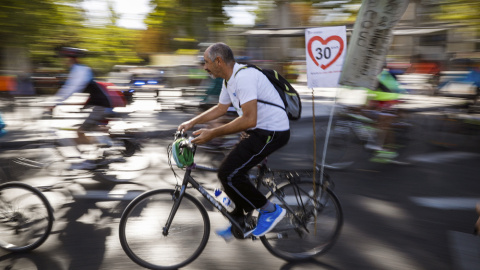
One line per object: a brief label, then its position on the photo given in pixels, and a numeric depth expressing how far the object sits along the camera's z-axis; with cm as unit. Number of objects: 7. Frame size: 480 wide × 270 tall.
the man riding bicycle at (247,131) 305
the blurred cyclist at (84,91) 562
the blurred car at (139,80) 1504
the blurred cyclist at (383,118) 678
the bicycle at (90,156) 545
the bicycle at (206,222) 328
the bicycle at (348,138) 656
